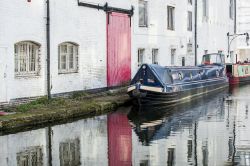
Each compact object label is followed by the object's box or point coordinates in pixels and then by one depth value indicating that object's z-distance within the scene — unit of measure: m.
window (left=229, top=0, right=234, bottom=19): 44.78
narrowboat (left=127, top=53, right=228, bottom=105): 19.78
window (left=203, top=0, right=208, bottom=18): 37.33
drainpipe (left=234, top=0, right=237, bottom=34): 45.78
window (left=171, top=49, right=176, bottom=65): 31.66
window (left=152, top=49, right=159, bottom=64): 28.77
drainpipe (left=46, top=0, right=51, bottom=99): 18.59
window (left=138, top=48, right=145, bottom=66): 26.98
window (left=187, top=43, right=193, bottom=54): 33.94
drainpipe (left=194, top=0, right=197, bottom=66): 34.59
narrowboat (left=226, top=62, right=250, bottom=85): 34.19
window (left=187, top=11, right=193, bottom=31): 34.19
